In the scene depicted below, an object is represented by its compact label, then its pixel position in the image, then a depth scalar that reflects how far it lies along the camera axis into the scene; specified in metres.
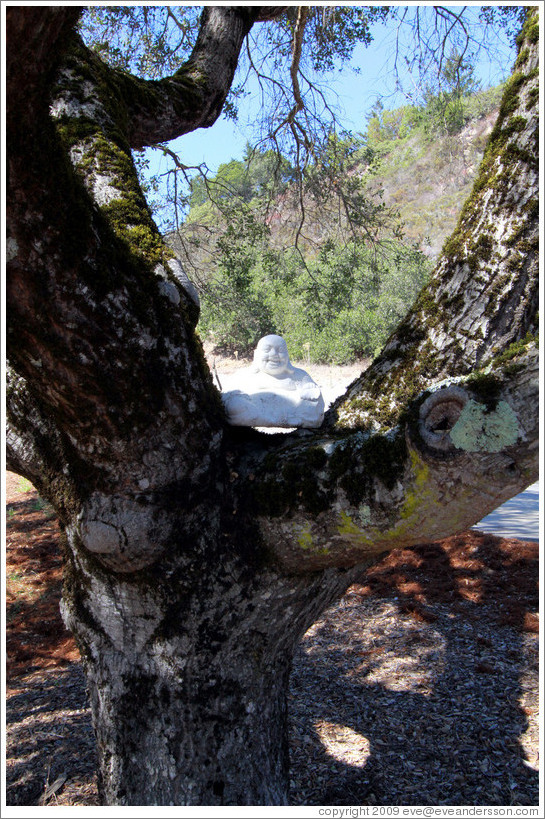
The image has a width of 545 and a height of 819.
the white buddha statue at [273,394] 2.65
